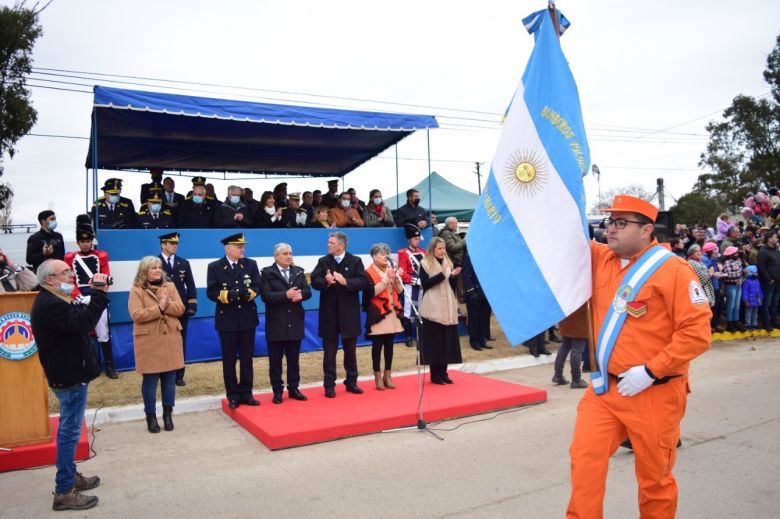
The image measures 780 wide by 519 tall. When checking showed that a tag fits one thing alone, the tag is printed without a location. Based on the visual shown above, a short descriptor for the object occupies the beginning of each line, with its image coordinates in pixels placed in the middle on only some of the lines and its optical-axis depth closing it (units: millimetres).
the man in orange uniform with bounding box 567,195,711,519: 3197
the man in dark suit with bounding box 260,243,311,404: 7566
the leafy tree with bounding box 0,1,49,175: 20250
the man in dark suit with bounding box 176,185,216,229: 10672
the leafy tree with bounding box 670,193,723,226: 40906
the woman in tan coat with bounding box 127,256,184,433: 6727
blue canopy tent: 9445
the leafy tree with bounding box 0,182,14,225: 21969
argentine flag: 3670
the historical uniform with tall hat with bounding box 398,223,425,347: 11086
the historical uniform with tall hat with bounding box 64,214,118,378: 8625
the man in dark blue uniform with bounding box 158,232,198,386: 8680
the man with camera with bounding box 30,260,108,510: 4578
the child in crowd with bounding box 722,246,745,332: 13609
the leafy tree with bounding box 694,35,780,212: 40938
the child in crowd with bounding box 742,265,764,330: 13885
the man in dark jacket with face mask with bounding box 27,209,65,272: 9055
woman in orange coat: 8195
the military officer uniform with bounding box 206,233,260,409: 7410
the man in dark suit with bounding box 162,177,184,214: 11039
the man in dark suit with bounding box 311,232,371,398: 8039
